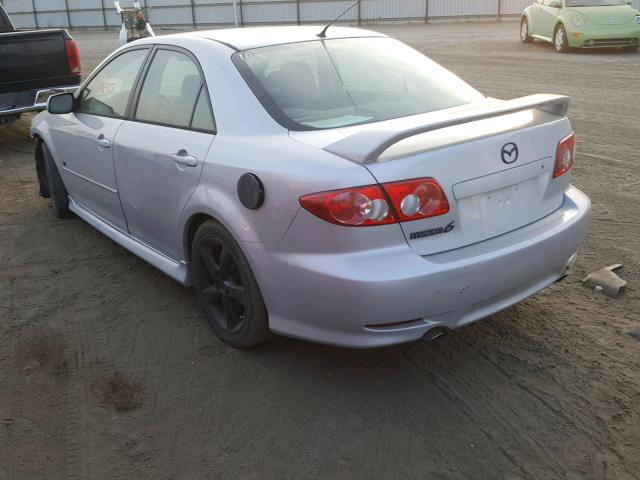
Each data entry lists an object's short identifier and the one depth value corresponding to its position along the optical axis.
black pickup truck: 8.15
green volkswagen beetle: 14.32
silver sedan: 2.75
